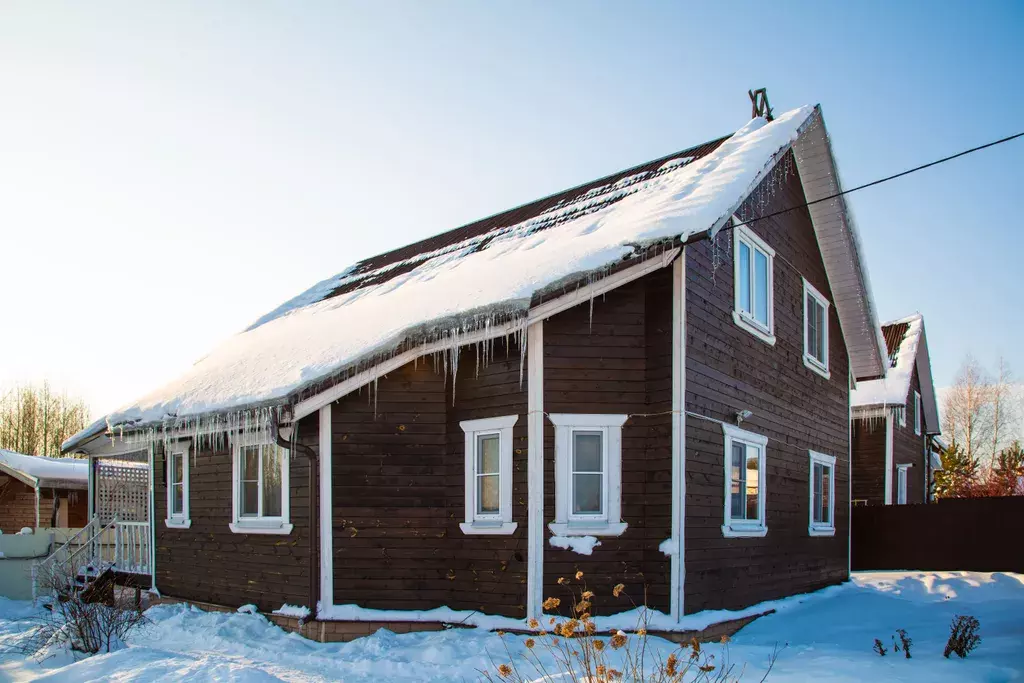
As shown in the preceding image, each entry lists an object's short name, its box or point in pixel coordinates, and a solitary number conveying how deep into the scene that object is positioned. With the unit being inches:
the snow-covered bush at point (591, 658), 190.7
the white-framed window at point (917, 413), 979.3
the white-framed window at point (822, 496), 542.0
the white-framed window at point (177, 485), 522.0
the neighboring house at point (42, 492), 956.6
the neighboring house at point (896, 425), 845.2
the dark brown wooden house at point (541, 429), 366.9
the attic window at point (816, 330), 547.8
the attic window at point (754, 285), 442.3
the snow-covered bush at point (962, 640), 318.0
